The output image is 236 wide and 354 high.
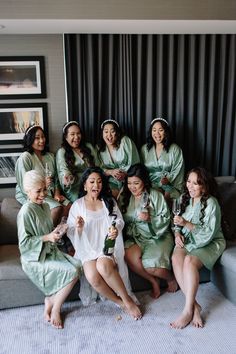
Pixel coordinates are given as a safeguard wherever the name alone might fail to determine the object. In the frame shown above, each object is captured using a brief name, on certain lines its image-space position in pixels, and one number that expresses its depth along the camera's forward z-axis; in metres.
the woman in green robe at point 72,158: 3.34
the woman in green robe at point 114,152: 3.43
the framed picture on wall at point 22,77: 3.39
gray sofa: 2.62
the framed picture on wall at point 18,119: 3.48
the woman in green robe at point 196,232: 2.64
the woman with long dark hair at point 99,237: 2.59
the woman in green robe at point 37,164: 3.23
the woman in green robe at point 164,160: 3.46
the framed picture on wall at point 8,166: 3.56
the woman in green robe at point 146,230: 2.81
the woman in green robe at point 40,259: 2.51
